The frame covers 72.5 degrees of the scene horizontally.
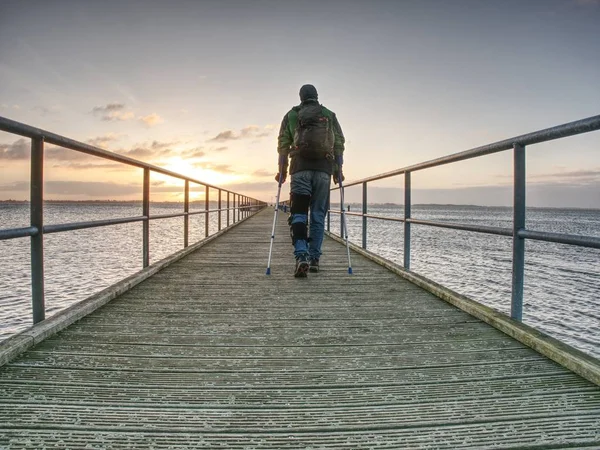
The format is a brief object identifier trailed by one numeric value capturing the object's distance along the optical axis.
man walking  3.77
